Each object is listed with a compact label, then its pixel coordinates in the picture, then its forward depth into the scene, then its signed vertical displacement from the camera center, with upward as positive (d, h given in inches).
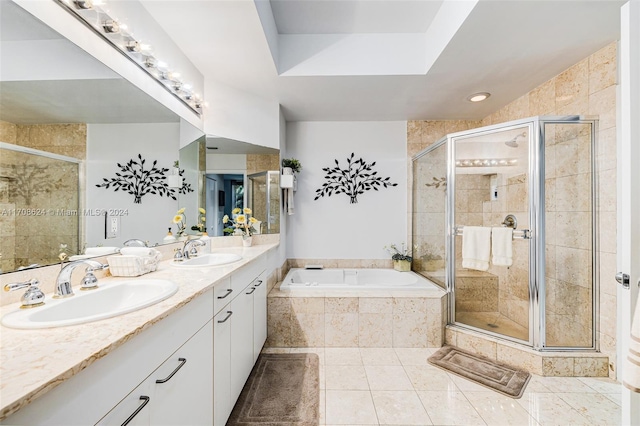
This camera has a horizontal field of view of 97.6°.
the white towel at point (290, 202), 119.7 +5.5
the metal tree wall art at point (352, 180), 131.5 +16.4
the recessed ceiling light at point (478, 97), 102.3 +44.1
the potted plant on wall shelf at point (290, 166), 116.2 +21.4
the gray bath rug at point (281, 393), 62.0 -44.9
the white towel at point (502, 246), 87.9 -10.0
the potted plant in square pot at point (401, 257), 123.4 -18.7
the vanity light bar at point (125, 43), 50.0 +36.6
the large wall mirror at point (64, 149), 38.0 +11.2
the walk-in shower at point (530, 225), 80.3 -3.1
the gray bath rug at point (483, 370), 72.6 -44.2
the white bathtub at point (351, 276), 120.5 -27.0
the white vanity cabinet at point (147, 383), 22.6 -17.5
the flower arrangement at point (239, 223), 98.8 -2.8
